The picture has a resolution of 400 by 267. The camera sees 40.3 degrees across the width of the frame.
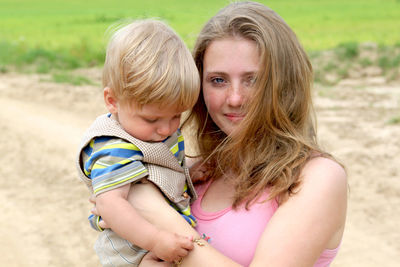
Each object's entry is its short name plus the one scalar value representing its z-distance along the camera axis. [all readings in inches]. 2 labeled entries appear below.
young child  81.5
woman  80.0
